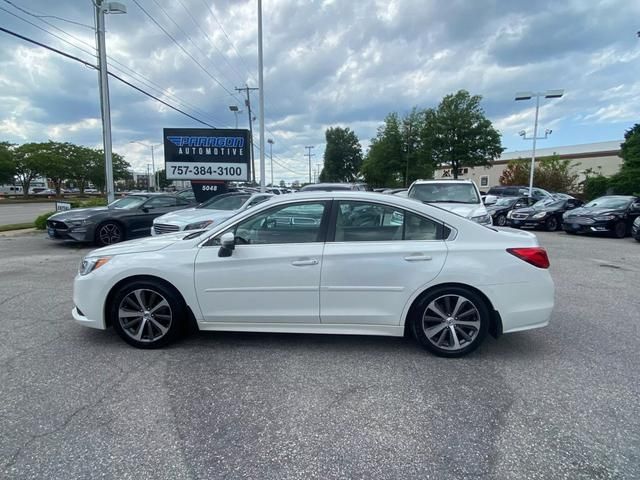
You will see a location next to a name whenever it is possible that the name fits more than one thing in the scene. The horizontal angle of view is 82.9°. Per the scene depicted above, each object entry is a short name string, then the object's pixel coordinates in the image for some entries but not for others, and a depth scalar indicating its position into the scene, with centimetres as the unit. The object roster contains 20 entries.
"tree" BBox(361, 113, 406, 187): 3794
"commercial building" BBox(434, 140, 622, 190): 3959
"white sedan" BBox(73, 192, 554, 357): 333
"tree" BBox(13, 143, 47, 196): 4591
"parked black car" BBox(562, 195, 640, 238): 1210
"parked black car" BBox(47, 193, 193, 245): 941
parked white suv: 859
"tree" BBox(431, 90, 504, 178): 2989
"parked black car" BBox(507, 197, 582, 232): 1437
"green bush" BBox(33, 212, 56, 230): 1308
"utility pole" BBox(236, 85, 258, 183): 3459
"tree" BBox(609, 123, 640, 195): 2156
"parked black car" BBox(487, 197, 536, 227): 1619
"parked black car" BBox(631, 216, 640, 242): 1098
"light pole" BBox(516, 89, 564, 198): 2011
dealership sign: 1427
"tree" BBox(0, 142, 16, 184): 4425
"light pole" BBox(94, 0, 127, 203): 1395
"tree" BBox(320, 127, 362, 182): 7262
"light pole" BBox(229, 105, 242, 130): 3278
